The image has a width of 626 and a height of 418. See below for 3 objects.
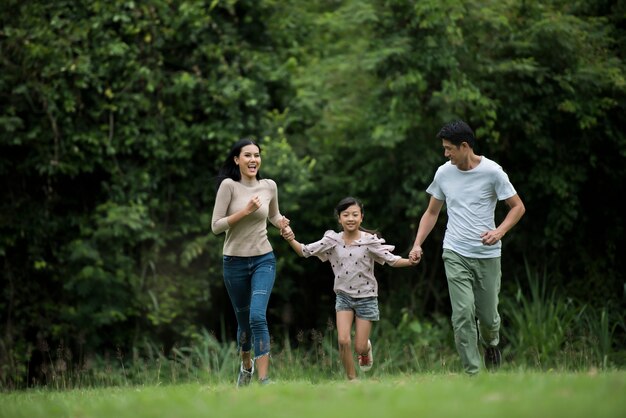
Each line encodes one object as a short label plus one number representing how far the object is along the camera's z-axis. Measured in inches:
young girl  693.9
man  645.9
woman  665.6
